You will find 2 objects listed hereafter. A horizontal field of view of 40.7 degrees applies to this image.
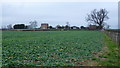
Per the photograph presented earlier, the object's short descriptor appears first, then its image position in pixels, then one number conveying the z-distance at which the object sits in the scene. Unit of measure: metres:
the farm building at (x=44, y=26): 111.69
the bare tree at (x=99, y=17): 80.31
